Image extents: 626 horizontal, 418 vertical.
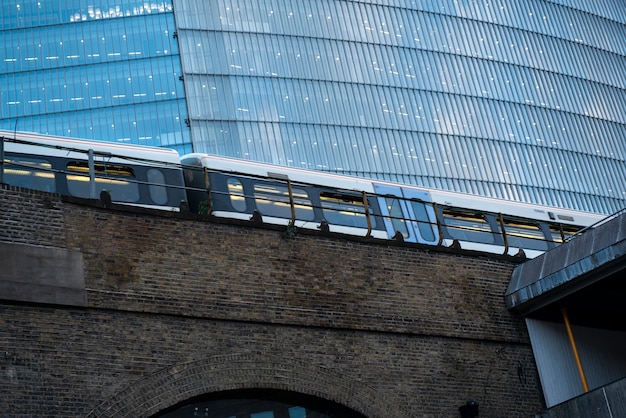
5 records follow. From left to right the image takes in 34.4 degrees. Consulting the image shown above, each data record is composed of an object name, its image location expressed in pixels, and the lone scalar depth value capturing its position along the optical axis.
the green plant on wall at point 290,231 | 18.97
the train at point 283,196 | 22.06
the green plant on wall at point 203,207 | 19.94
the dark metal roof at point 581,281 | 19.42
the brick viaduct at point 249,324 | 15.89
